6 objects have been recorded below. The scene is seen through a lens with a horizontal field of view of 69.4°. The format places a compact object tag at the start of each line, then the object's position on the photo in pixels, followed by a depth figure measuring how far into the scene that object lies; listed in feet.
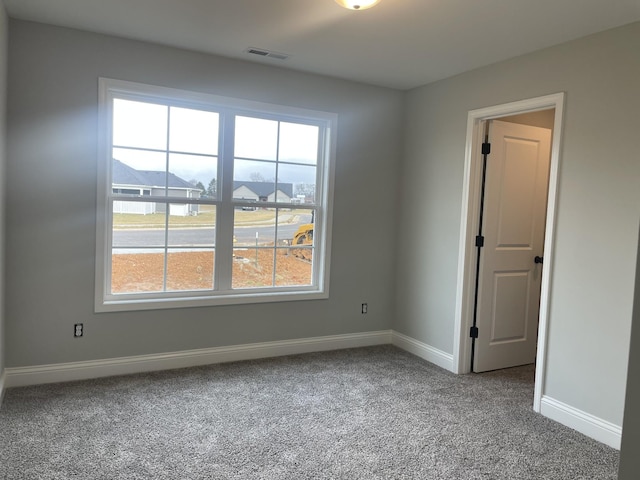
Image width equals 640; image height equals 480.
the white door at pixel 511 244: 12.60
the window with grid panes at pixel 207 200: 11.53
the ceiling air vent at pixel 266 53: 11.53
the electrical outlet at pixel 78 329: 11.09
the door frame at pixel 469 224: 11.83
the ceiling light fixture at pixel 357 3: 7.99
